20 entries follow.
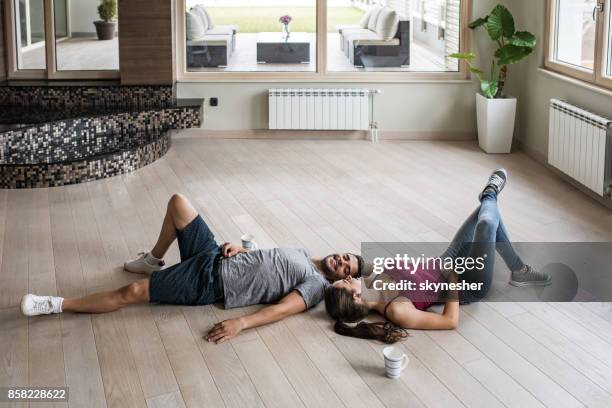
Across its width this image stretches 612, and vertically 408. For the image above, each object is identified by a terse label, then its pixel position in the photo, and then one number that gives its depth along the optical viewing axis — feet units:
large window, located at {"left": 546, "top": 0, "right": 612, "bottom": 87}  19.38
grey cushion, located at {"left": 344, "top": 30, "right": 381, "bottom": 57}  26.07
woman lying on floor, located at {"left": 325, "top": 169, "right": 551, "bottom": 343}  12.03
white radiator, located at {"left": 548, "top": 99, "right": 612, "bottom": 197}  18.39
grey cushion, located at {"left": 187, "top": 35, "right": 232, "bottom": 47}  26.27
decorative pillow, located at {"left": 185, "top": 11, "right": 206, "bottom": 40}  26.03
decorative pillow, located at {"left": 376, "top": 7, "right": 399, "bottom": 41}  26.00
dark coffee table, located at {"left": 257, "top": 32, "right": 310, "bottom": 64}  26.32
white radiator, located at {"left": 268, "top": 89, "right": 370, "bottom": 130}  25.99
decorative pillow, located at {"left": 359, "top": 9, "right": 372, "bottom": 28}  25.98
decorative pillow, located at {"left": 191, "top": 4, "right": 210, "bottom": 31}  26.04
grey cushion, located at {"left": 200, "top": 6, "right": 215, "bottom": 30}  26.08
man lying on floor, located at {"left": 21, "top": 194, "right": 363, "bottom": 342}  12.51
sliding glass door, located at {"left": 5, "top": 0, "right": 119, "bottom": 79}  25.88
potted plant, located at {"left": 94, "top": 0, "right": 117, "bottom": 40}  25.82
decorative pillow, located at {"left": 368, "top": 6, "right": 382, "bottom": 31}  26.02
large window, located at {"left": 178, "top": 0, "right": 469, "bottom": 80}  26.00
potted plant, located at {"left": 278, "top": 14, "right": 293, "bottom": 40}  26.17
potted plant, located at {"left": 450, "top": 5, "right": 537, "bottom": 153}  23.57
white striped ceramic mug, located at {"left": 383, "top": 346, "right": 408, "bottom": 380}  10.55
